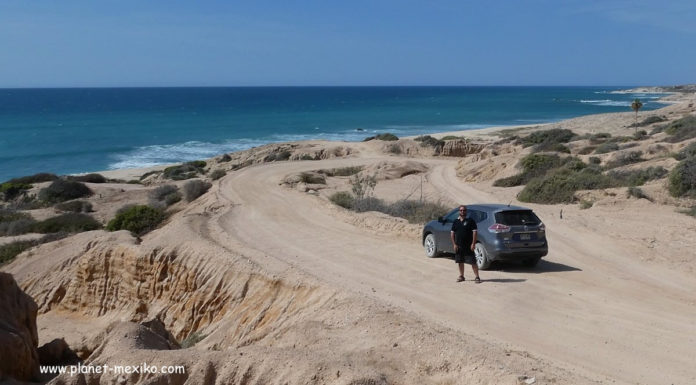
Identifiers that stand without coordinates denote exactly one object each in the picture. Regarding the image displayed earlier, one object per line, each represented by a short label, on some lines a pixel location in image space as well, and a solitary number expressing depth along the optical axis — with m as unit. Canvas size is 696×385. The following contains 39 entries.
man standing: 12.93
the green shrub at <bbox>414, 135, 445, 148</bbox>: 50.36
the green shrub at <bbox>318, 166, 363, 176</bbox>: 39.09
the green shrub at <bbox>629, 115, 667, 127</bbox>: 59.22
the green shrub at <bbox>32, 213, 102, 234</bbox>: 26.28
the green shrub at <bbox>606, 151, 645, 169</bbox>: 29.98
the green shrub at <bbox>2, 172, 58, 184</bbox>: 43.31
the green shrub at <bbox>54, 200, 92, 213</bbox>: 31.29
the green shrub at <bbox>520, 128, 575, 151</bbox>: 45.27
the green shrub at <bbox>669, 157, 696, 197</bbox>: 23.03
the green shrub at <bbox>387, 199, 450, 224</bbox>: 20.97
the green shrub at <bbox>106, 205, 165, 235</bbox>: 24.70
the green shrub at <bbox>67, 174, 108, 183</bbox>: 43.12
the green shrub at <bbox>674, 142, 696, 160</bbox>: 27.19
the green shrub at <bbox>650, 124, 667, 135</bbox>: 46.75
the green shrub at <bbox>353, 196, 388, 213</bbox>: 23.22
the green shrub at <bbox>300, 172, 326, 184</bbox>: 33.44
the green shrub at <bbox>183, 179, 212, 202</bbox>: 30.14
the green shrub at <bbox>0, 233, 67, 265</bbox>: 22.11
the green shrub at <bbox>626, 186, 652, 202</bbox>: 23.34
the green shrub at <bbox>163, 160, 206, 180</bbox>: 44.56
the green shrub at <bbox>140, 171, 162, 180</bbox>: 50.36
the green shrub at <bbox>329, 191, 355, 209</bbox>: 24.69
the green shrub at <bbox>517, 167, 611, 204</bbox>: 25.22
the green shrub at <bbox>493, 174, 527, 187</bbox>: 31.52
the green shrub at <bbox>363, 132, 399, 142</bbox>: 57.96
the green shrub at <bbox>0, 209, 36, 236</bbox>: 25.97
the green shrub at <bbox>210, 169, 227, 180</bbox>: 36.38
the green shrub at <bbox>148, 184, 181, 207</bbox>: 30.58
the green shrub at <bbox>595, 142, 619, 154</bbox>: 34.00
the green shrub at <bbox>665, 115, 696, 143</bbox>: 34.22
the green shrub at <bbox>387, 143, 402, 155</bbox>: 51.00
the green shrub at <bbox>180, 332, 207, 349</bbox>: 13.98
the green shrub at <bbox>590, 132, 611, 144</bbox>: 41.74
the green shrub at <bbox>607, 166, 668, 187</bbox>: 25.75
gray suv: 13.62
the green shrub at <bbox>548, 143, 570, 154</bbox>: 37.22
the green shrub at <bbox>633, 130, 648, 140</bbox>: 42.32
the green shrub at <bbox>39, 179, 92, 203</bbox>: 35.50
